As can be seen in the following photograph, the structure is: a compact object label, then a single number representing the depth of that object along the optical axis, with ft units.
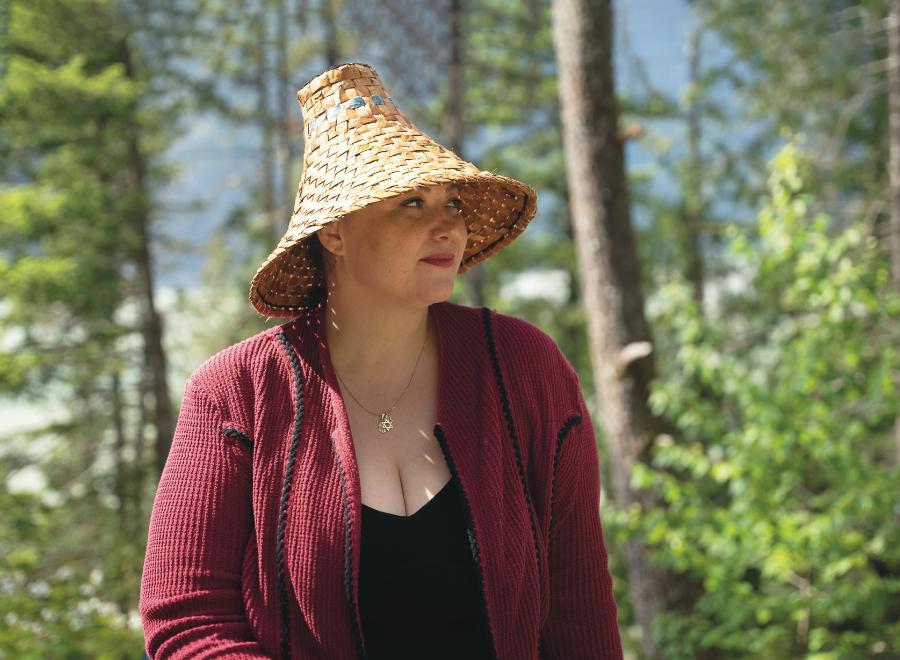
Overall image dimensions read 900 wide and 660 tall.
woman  5.52
